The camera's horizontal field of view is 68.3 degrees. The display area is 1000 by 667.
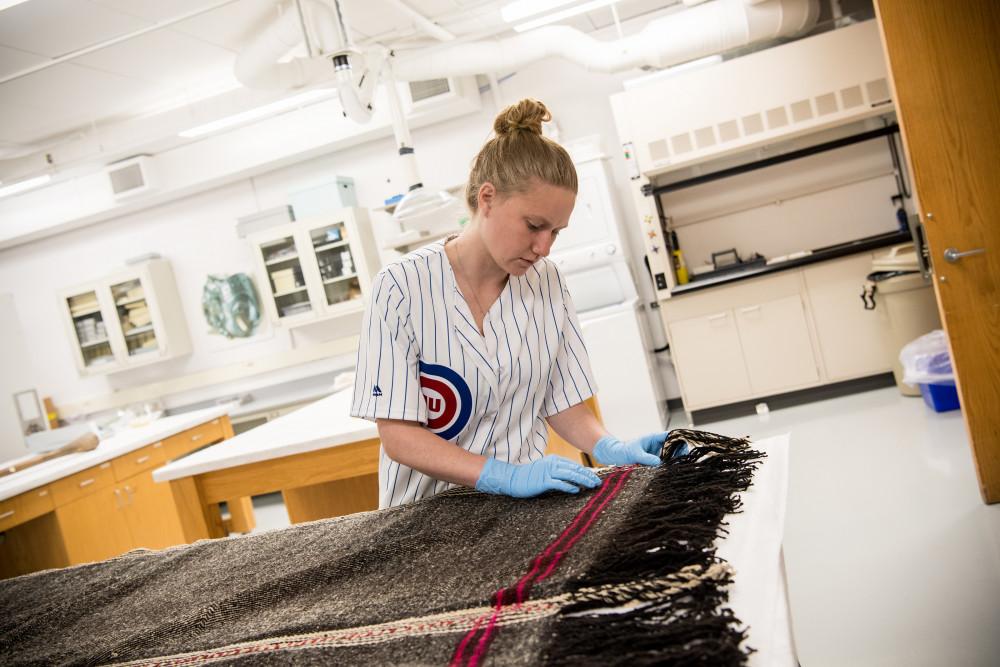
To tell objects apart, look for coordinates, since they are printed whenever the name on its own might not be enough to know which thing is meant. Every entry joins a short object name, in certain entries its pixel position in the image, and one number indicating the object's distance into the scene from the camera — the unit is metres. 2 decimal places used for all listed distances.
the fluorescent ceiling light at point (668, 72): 5.08
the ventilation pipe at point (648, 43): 4.64
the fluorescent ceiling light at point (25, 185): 5.92
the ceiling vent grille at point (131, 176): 6.14
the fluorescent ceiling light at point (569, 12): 4.63
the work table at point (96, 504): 3.86
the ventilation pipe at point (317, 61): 3.61
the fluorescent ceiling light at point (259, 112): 5.47
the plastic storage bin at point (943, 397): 4.14
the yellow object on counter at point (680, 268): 5.32
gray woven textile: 0.77
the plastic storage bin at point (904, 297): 4.39
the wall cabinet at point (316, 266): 6.02
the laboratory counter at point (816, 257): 4.82
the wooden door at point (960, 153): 2.66
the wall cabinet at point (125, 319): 6.48
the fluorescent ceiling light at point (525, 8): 4.40
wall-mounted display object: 6.52
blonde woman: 1.45
